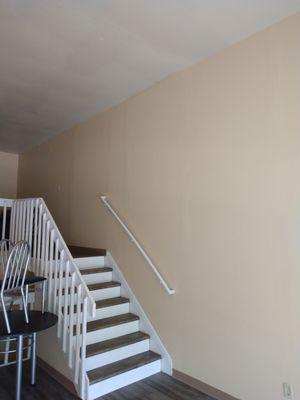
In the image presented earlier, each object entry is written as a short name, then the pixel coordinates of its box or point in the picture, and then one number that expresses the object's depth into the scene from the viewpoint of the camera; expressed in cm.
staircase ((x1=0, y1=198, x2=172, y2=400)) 271
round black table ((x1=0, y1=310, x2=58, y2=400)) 248
